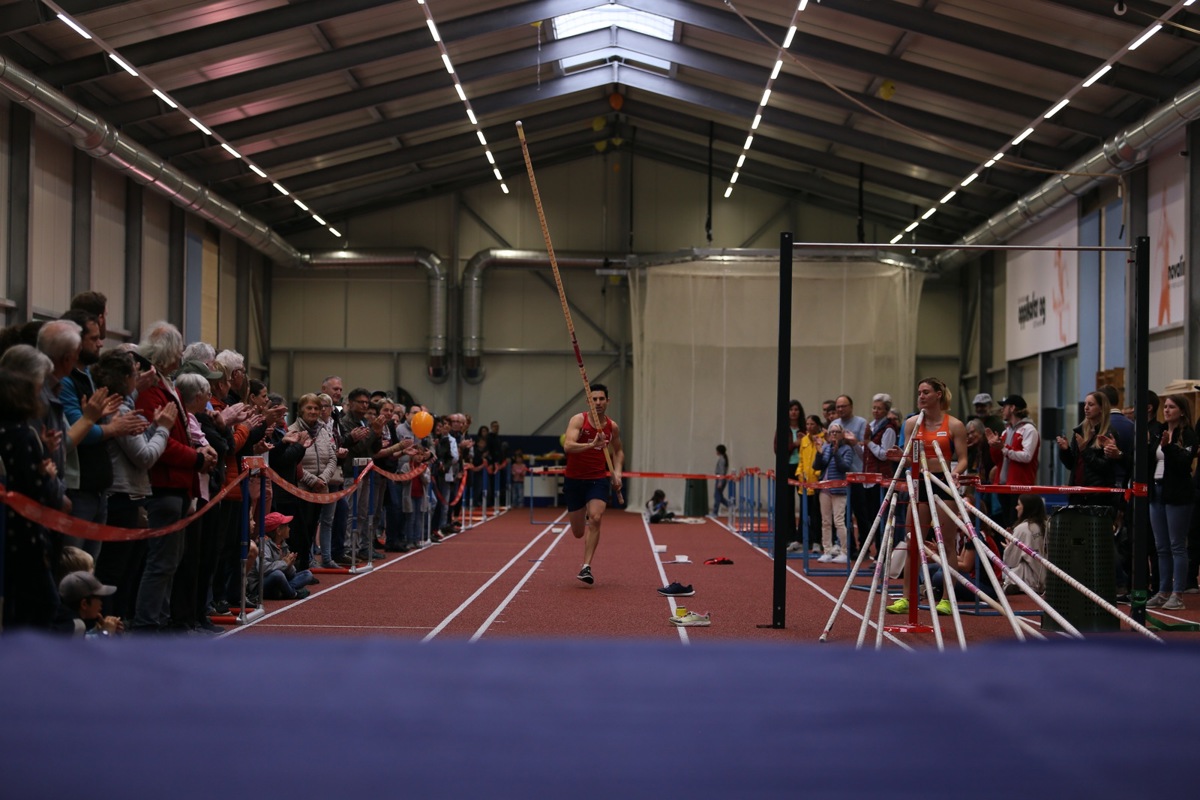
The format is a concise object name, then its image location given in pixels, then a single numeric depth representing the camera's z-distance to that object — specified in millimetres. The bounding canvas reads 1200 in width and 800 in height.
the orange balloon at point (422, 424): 17828
